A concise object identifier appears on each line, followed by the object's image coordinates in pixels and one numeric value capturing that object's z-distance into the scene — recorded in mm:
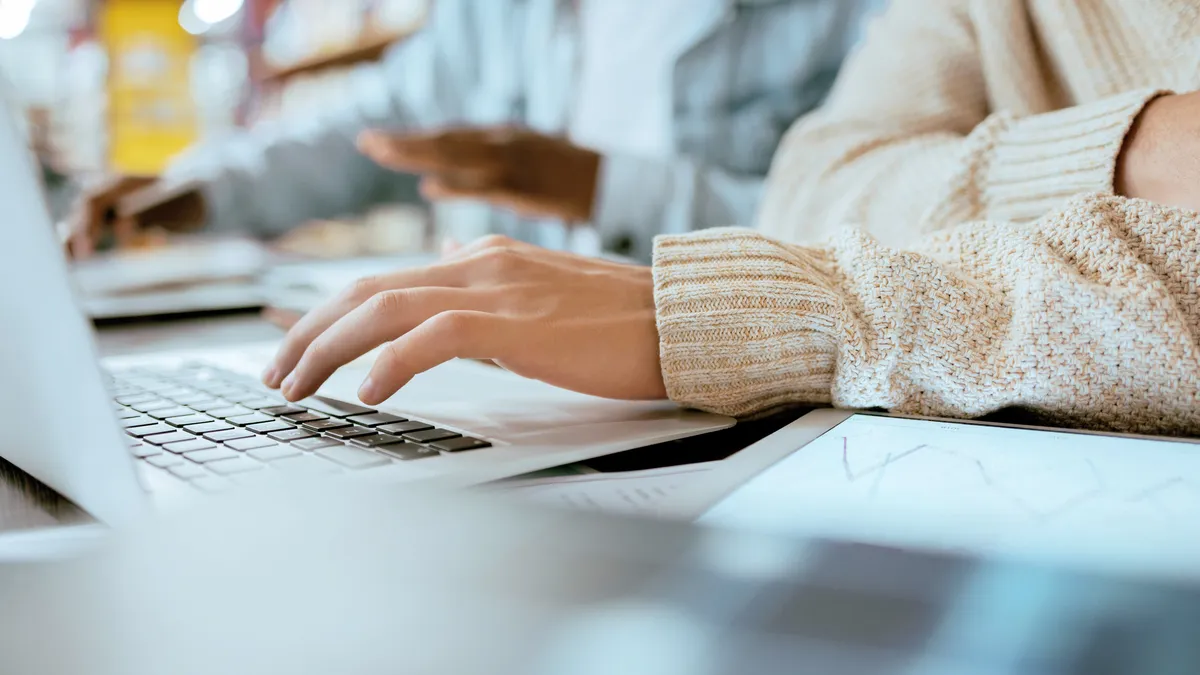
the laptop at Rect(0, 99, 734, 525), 209
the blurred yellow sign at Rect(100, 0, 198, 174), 2736
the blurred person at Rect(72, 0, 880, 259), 1189
